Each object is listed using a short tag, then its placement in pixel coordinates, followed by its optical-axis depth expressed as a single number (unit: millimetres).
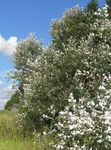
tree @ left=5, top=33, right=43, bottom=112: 32729
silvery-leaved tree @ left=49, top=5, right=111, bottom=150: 8887
